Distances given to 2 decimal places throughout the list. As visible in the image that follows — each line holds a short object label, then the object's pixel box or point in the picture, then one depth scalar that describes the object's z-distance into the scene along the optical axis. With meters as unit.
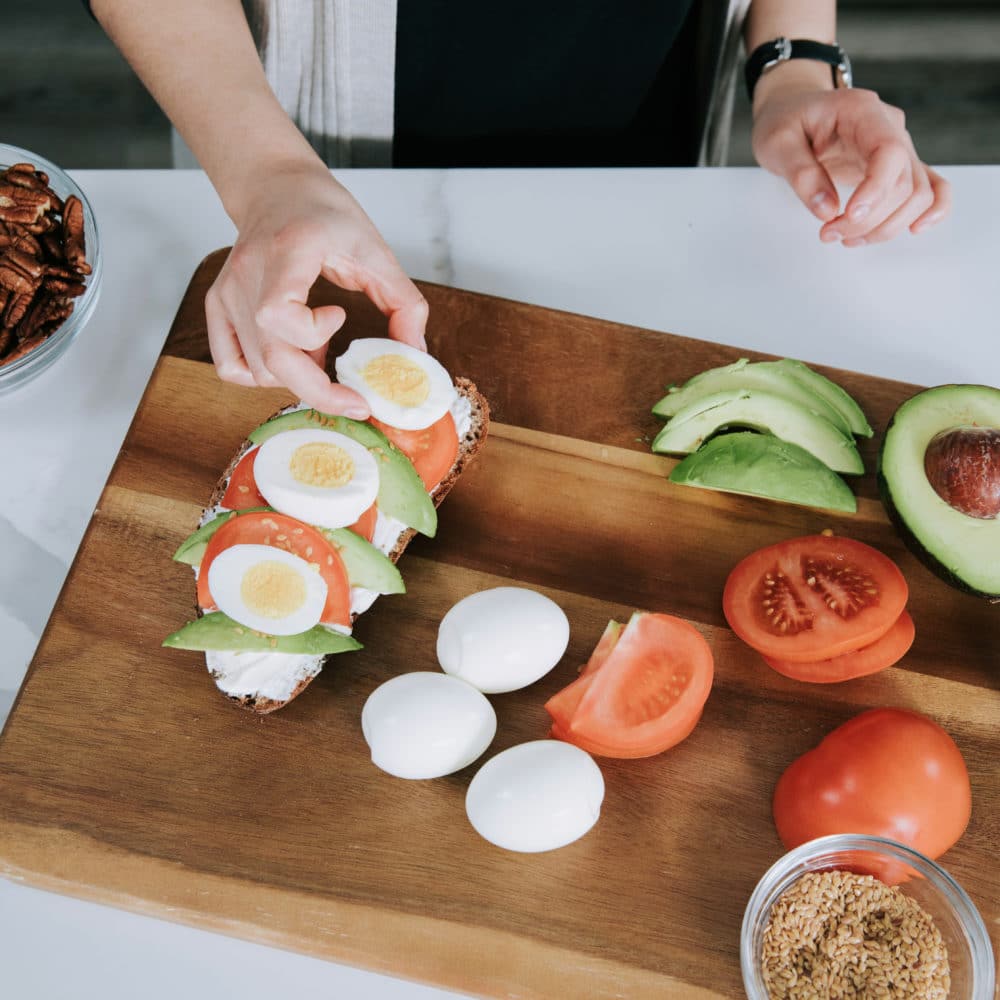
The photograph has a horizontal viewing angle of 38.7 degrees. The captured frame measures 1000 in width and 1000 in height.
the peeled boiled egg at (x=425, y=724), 0.55
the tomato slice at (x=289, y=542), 0.56
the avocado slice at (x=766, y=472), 0.60
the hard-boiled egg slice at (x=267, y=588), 0.55
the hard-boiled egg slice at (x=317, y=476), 0.56
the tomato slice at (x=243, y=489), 0.58
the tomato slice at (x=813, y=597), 0.58
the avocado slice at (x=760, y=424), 0.62
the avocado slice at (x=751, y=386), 0.63
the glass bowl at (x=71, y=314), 0.61
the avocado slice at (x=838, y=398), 0.64
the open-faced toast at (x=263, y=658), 0.57
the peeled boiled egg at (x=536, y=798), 0.54
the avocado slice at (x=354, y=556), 0.57
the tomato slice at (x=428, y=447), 0.60
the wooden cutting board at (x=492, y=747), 0.55
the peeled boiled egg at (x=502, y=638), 0.56
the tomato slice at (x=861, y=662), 0.59
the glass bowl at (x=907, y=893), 0.53
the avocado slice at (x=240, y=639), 0.55
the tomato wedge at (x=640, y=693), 0.56
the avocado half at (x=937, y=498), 0.58
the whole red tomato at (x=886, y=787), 0.54
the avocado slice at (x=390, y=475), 0.58
